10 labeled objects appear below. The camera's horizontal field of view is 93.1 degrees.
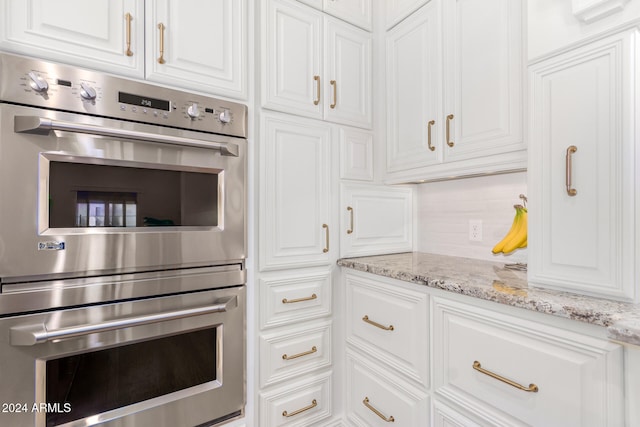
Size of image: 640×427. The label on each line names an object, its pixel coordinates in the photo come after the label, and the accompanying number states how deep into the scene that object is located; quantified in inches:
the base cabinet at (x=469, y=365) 28.9
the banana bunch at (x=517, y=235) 53.7
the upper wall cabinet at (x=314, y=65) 55.6
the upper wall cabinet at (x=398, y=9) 61.7
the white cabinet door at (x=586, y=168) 30.5
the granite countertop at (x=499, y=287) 27.4
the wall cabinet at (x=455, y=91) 47.2
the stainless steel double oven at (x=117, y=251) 36.0
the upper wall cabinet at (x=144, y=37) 37.6
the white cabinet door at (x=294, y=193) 54.6
